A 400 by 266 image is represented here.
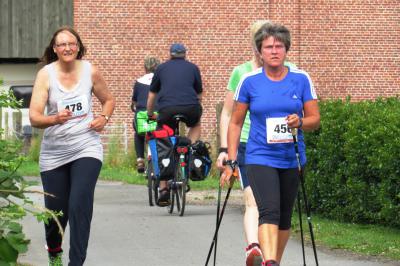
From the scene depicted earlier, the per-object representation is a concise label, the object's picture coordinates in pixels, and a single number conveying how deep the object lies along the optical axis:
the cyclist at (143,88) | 31.42
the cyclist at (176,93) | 25.59
